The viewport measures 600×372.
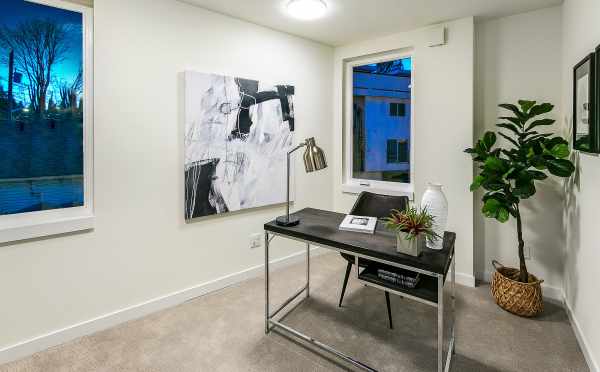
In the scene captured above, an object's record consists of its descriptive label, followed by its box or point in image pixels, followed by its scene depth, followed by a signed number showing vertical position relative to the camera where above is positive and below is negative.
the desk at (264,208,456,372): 1.60 -0.39
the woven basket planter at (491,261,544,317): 2.45 -0.88
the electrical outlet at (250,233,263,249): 3.26 -0.60
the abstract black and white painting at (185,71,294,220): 2.73 +0.36
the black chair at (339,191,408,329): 2.79 -0.21
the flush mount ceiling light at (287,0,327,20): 2.64 +1.44
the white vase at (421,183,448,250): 1.74 -0.15
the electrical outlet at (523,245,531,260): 2.92 -0.64
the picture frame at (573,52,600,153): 1.79 +0.45
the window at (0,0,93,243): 2.00 +0.40
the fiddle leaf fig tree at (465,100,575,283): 2.31 +0.12
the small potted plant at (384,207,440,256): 1.65 -0.25
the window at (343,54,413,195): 3.60 +0.66
